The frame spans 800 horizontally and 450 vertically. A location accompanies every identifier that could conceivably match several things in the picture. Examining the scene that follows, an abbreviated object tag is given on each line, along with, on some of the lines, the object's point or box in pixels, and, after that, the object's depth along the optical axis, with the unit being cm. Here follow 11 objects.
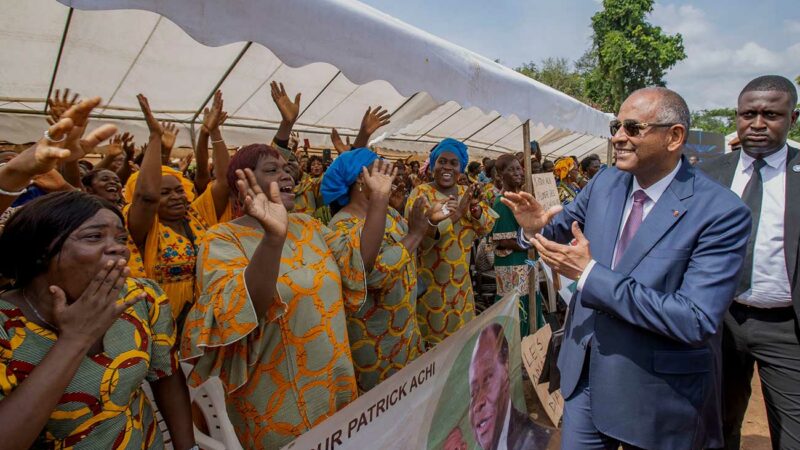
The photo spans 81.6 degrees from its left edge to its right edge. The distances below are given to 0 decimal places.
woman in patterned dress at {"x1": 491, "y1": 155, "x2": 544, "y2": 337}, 433
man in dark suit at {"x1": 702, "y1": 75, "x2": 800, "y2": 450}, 224
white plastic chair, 166
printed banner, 180
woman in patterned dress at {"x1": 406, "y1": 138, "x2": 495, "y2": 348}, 333
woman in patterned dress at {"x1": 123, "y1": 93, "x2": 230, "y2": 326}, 234
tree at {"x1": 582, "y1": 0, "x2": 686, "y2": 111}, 2669
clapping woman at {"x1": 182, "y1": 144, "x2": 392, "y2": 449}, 153
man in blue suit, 165
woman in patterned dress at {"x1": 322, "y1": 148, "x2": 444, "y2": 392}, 243
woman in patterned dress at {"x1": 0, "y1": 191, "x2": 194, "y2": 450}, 114
